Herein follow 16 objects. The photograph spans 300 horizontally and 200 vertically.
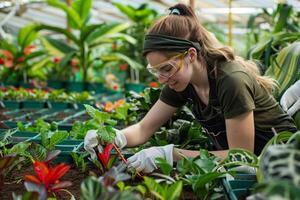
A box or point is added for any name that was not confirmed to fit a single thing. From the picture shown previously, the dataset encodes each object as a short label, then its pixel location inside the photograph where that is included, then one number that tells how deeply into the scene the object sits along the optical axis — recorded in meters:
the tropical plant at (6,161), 1.34
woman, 1.67
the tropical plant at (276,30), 3.02
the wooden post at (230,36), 3.24
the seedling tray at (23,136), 2.05
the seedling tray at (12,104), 4.03
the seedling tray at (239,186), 1.25
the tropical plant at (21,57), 5.70
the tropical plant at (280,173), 0.76
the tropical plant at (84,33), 5.35
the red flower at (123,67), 6.13
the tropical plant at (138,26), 6.18
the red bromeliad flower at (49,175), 1.24
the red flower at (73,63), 6.00
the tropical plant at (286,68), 2.28
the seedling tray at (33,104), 4.05
